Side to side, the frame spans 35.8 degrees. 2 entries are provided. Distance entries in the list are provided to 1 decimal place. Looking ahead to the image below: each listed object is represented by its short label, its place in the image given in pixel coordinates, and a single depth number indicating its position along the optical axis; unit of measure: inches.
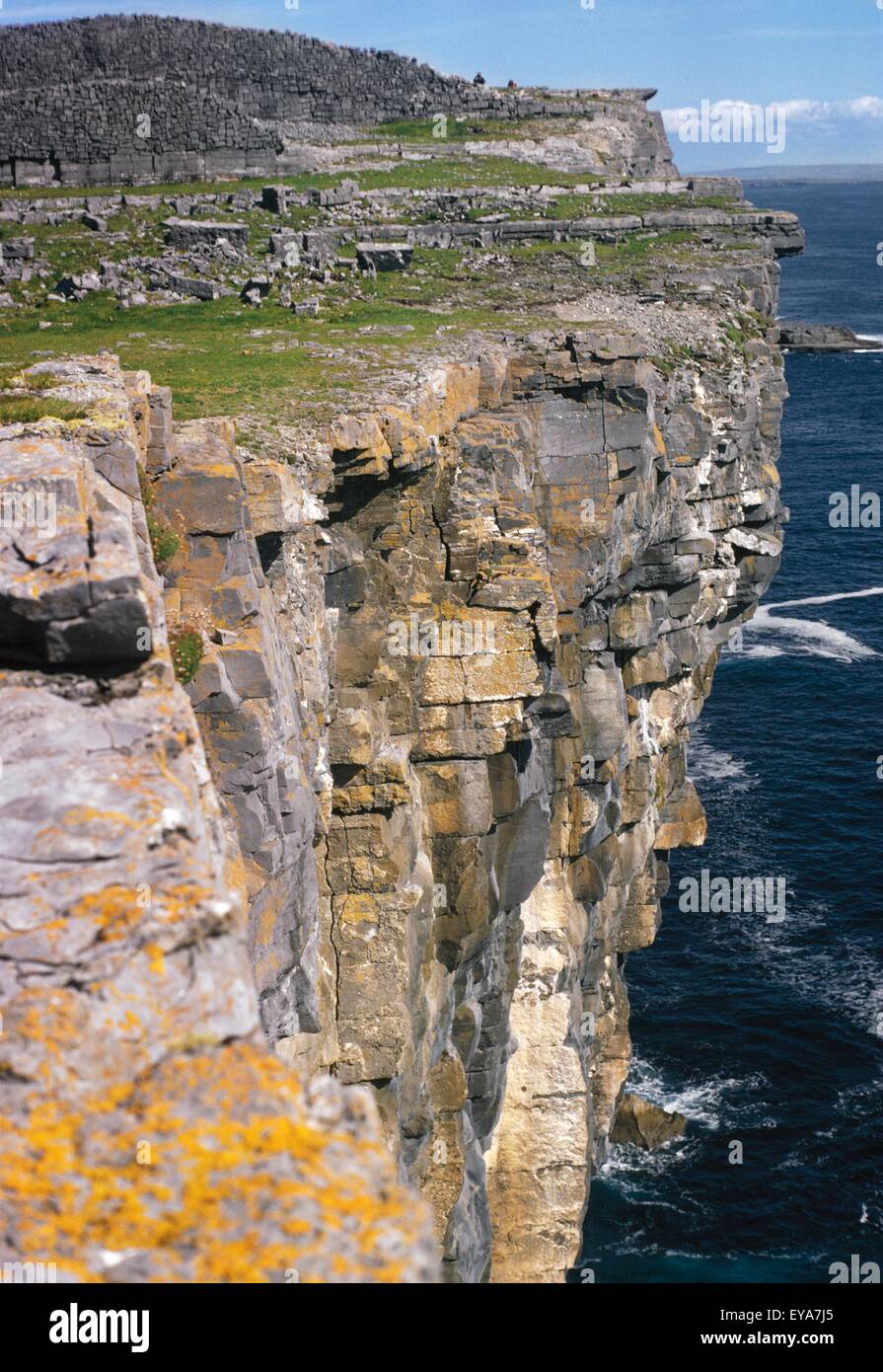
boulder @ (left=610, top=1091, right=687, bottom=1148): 1915.6
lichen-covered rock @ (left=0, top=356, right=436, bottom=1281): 291.9
